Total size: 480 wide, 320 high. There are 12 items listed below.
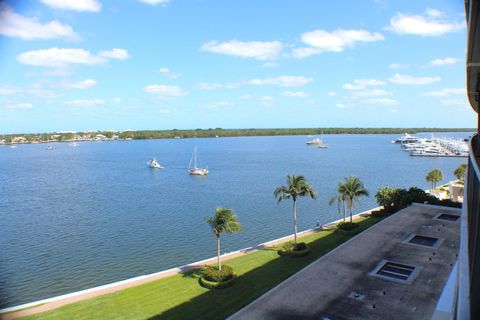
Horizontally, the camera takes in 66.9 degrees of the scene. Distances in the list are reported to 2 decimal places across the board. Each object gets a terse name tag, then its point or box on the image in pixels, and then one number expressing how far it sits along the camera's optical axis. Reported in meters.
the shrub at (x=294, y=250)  27.25
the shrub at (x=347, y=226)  33.81
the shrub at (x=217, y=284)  22.28
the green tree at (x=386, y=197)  38.97
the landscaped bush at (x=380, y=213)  38.19
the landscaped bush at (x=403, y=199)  35.71
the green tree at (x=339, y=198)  35.09
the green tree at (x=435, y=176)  55.38
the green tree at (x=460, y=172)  56.84
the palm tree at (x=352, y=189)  34.53
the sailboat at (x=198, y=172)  86.06
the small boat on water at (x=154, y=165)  101.81
